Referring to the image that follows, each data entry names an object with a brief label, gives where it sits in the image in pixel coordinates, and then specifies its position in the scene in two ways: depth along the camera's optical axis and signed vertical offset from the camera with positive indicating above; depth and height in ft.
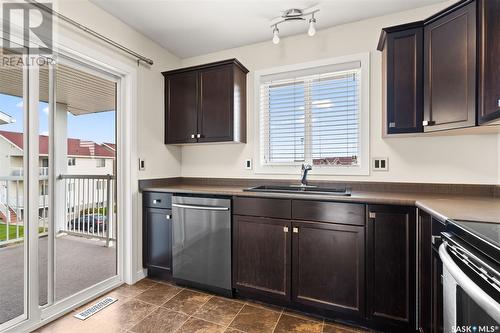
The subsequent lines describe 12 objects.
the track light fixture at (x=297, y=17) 7.14 +4.54
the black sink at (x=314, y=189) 6.63 -0.74
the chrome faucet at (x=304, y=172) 7.65 -0.22
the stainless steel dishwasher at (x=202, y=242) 7.05 -2.33
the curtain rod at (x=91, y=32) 5.63 +3.68
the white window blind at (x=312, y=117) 7.88 +1.67
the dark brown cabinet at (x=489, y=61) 4.46 +2.00
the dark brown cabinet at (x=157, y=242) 7.98 -2.59
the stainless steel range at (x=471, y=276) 2.48 -1.31
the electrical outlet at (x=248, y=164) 9.16 +0.05
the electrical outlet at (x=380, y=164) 7.33 +0.04
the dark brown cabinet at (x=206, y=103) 8.39 +2.27
